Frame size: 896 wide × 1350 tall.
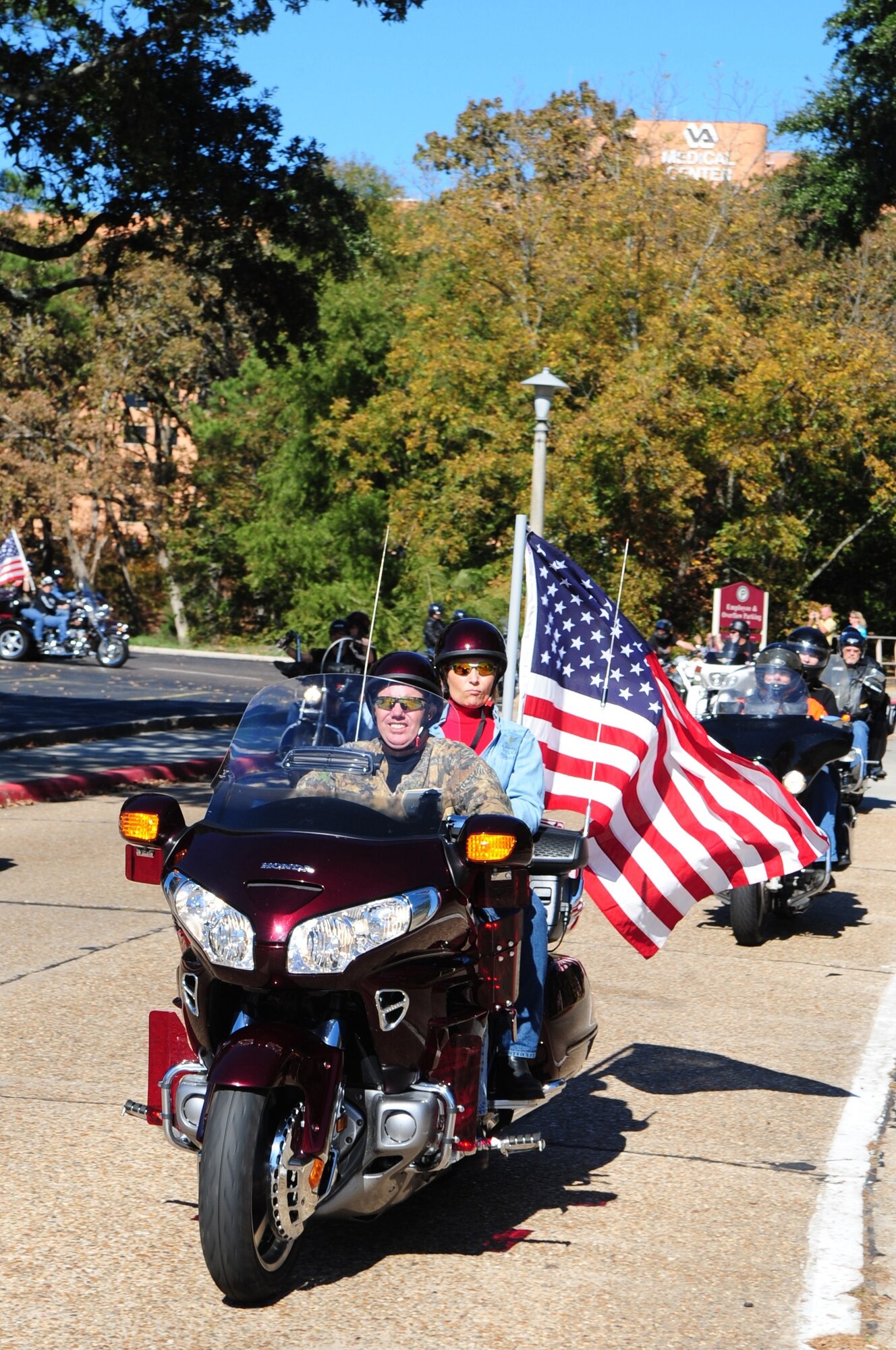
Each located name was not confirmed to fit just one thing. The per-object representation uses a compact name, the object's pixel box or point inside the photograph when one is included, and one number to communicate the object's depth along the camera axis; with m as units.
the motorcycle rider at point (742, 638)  22.16
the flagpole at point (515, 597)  8.21
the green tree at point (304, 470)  45.88
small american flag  33.97
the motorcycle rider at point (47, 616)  34.16
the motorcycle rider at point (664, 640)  26.27
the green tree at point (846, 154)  42.72
